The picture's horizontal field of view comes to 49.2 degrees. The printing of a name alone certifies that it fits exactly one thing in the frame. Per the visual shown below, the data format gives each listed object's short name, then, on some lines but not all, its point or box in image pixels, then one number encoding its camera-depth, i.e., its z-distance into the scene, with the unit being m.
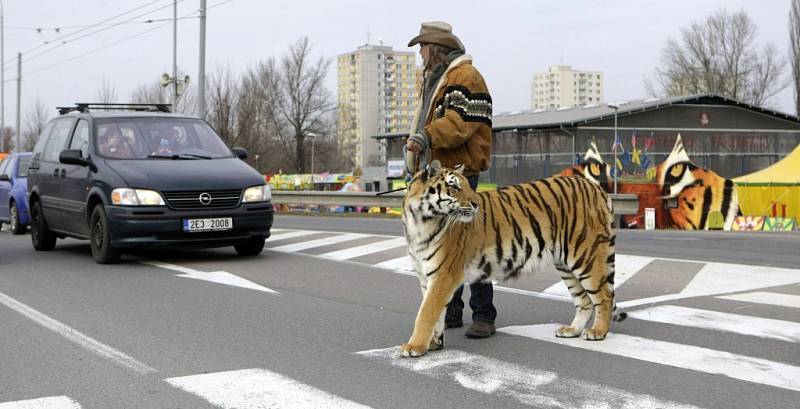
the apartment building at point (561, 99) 188.56
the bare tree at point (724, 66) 69.44
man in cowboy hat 5.80
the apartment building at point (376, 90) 161.25
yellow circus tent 26.61
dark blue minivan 10.12
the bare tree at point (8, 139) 92.12
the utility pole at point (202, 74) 28.25
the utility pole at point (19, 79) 56.71
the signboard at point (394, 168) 55.10
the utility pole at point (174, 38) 35.41
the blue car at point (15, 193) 16.31
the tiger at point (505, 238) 5.28
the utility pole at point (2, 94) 59.37
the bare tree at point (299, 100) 84.50
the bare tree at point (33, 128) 76.12
